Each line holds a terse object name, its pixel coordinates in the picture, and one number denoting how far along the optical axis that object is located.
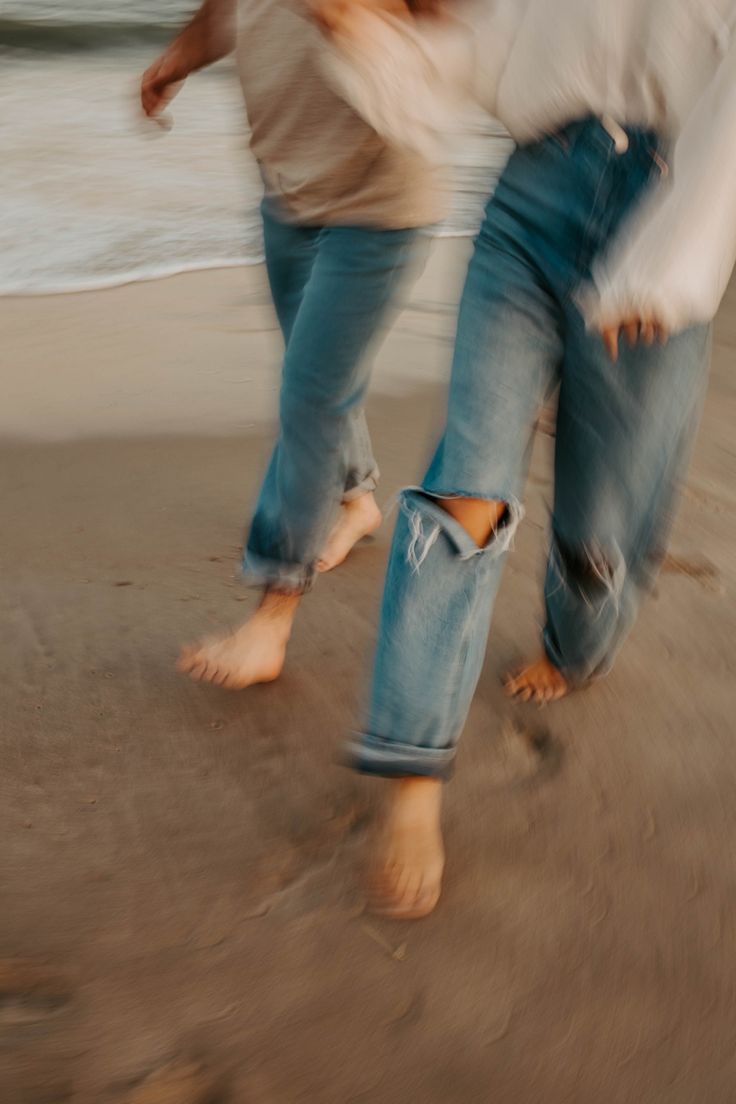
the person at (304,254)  1.94
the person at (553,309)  1.35
